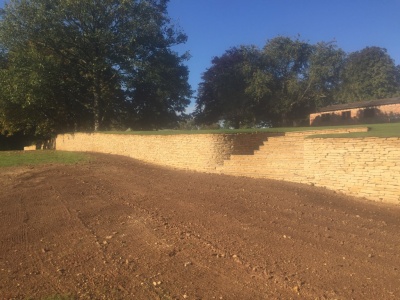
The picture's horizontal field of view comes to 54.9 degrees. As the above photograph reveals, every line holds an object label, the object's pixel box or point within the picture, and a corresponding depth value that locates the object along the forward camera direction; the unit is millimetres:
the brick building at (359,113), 28953
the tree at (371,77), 47875
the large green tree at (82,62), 21547
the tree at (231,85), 30266
